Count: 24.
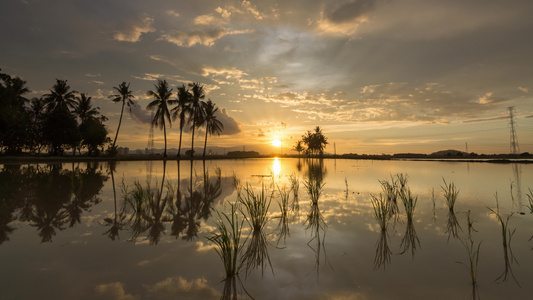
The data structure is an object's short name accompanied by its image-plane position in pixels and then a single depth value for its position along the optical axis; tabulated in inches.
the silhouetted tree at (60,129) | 1485.0
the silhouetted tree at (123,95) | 1676.9
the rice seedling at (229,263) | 132.6
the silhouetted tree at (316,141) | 3457.2
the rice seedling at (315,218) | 227.1
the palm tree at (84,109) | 1877.7
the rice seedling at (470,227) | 211.6
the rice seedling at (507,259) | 137.1
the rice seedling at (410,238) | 182.2
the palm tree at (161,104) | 1678.2
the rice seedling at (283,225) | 210.2
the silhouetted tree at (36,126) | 1601.9
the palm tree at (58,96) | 1685.5
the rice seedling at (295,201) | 303.7
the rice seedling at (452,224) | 214.5
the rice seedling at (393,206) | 281.2
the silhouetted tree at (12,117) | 974.4
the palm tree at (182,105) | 1759.4
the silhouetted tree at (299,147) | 4324.3
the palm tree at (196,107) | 1828.2
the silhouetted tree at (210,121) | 1984.6
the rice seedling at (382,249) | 156.0
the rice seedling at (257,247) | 155.0
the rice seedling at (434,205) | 268.7
